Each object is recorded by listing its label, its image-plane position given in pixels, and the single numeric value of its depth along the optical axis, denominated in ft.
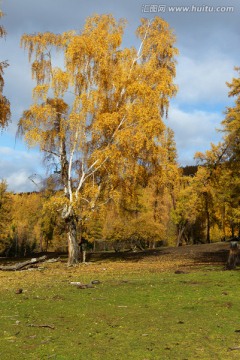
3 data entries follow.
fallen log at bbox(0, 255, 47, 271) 78.85
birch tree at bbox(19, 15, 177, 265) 87.61
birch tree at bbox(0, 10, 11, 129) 78.07
